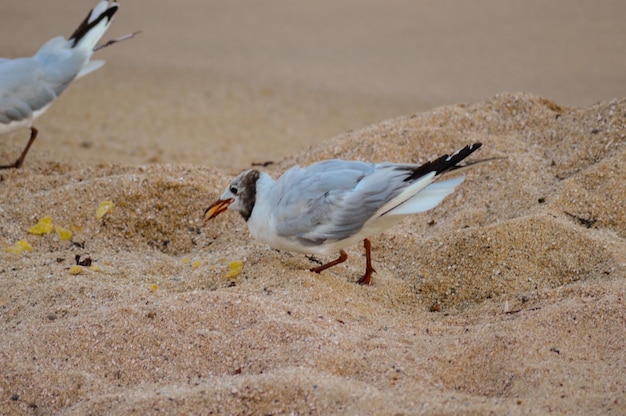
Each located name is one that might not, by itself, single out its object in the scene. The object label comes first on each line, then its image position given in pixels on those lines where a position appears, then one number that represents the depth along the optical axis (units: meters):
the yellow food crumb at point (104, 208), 8.30
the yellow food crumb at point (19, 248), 7.71
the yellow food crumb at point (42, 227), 8.09
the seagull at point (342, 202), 6.57
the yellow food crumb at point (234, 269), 7.04
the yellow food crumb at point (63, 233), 8.09
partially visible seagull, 10.02
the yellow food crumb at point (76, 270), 7.19
